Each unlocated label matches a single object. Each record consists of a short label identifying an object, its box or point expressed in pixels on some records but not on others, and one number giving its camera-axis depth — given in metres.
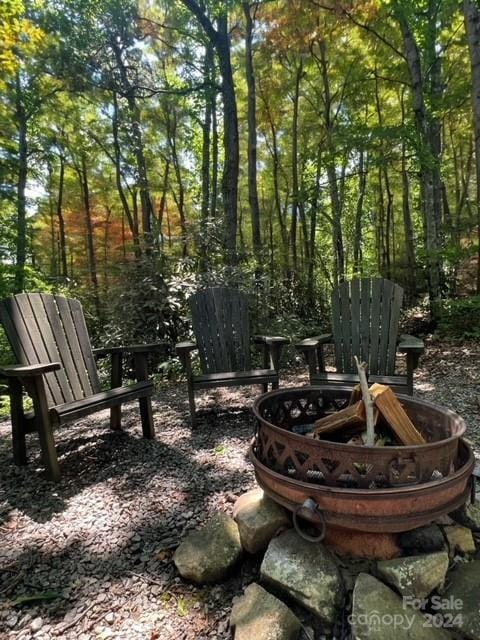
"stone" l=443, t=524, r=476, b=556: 1.17
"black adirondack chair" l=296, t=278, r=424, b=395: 2.48
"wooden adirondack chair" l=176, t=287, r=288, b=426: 2.97
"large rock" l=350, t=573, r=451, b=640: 0.92
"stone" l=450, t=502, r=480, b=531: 1.24
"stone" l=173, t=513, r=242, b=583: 1.19
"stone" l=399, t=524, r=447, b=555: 1.13
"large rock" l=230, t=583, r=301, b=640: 0.95
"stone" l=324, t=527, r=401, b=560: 1.13
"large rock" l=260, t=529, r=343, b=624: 1.02
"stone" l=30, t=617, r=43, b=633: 1.05
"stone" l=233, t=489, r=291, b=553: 1.24
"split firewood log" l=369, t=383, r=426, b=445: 1.30
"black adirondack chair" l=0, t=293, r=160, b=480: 1.85
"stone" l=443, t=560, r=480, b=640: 0.95
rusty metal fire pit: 1.07
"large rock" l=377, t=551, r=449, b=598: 1.03
